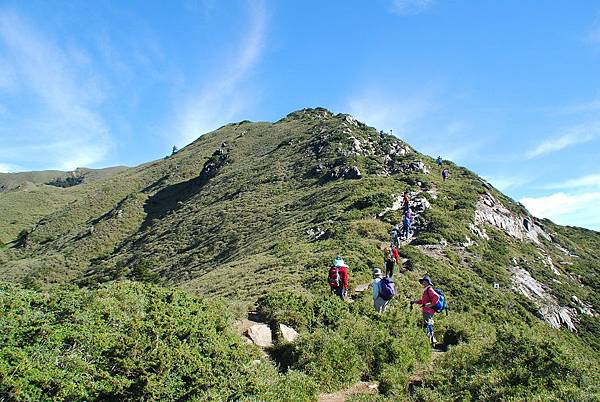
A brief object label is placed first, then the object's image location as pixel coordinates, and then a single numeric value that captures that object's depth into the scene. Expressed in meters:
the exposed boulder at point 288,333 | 10.70
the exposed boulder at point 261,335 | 10.51
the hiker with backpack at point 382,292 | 12.65
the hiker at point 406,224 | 25.74
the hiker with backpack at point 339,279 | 14.66
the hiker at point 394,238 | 22.11
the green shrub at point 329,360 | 9.08
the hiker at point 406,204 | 26.02
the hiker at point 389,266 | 15.84
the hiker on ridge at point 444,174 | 42.03
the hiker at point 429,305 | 12.38
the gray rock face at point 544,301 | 23.44
